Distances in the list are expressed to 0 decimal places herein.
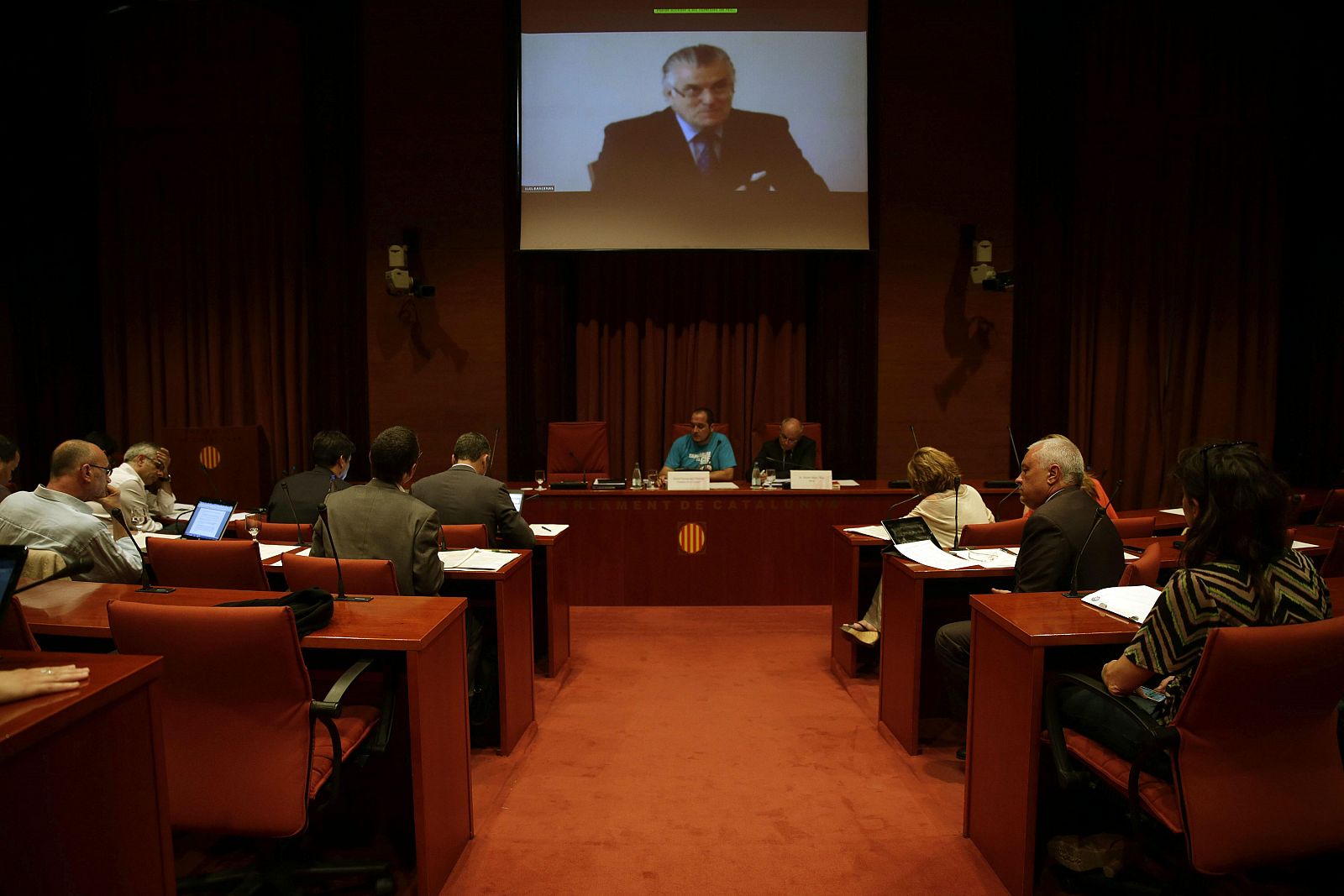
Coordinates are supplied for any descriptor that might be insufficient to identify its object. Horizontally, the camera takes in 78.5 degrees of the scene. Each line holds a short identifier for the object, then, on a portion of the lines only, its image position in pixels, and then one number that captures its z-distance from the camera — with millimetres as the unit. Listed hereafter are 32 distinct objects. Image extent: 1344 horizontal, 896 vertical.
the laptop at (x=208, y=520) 3295
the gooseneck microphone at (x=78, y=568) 1814
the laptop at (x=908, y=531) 3076
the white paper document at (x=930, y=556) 2863
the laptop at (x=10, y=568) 1227
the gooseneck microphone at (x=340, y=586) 2252
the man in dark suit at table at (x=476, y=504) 3359
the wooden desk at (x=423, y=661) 1943
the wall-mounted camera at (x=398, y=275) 6090
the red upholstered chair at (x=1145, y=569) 2408
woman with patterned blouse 1634
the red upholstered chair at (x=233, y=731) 1722
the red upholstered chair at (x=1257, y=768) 1571
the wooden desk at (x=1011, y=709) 1973
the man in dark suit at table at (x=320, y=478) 3820
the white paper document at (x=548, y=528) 3863
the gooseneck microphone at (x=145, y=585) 2346
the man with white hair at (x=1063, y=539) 2441
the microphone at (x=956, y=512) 3285
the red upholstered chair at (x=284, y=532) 3404
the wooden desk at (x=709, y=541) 4973
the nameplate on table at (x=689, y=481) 4969
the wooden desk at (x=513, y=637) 2861
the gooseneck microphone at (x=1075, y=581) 2303
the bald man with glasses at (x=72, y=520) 2570
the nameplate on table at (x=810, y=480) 5062
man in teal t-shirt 5785
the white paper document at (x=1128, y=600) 2072
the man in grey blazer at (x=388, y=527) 2600
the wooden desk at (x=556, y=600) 3701
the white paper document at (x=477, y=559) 2822
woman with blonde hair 3465
